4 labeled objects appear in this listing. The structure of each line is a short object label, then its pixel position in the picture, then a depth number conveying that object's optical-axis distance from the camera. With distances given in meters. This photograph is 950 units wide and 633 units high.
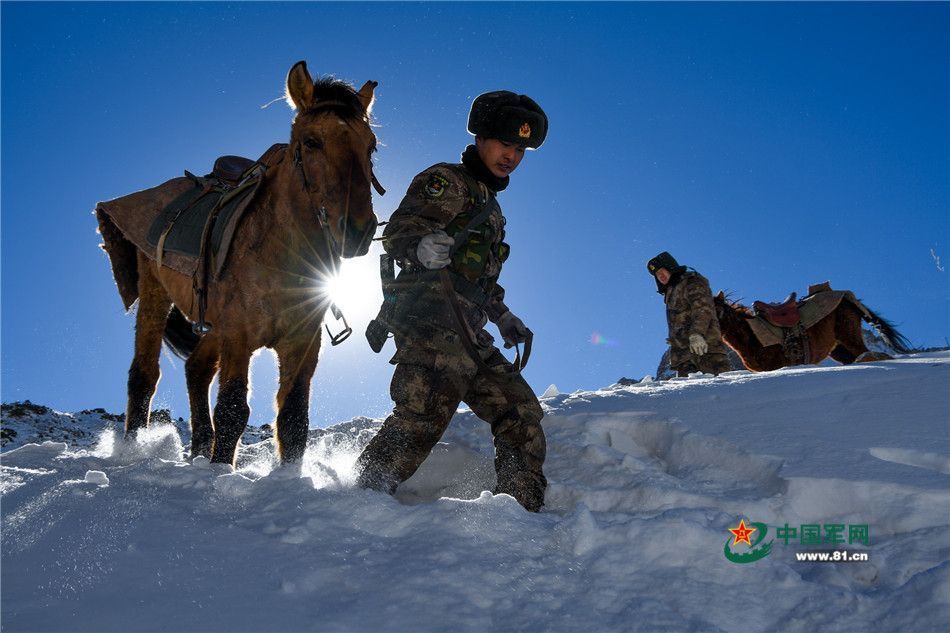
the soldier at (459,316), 3.42
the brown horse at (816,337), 11.12
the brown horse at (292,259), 4.09
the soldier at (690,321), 9.91
